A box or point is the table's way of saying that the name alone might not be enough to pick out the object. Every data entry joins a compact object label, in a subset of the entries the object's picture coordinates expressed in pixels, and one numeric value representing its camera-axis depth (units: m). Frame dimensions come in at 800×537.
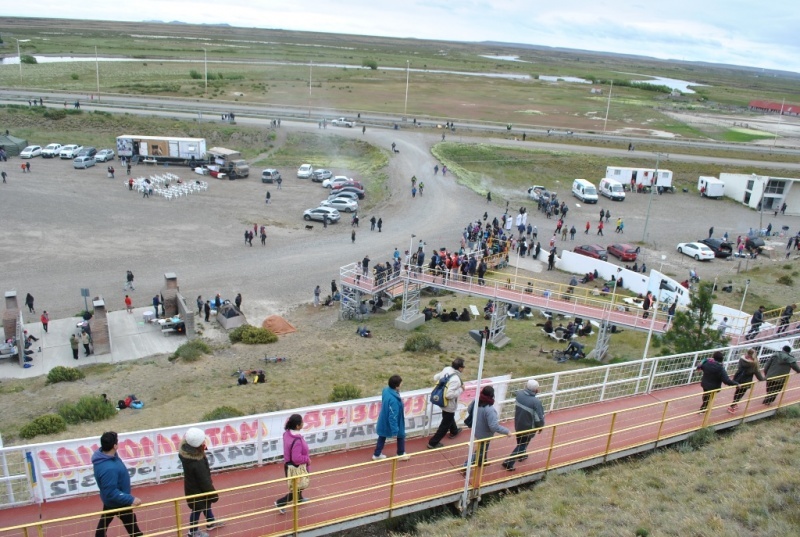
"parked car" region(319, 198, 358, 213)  45.16
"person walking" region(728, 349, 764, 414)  11.39
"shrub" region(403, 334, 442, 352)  23.62
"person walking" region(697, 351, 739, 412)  11.04
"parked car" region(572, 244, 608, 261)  36.56
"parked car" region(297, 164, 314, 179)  54.19
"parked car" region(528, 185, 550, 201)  51.22
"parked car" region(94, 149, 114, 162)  54.12
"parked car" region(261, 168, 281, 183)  51.97
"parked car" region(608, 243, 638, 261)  37.72
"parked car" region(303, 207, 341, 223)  42.66
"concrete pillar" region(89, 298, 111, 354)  23.61
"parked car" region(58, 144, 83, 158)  54.59
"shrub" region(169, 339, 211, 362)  23.06
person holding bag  8.28
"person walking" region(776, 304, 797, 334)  21.38
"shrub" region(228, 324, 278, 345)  25.19
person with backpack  9.70
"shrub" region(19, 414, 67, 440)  15.52
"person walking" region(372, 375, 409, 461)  9.27
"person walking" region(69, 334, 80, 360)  22.97
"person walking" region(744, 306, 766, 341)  20.36
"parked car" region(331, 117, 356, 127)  70.65
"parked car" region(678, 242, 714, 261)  38.97
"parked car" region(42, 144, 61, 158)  54.78
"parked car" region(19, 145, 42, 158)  53.91
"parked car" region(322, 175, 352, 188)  50.62
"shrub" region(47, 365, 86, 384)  20.81
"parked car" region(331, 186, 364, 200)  49.12
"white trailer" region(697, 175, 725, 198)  55.44
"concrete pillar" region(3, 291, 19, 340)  23.92
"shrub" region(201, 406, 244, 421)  15.12
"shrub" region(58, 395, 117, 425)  16.86
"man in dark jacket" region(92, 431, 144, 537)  7.23
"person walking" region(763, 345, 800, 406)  11.83
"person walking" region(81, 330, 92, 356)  23.31
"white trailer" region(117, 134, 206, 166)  54.62
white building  51.59
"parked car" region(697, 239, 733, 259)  40.00
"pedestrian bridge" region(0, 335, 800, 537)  8.22
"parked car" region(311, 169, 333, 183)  53.41
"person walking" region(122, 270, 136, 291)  29.73
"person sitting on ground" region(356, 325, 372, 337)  25.86
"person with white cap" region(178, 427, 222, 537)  7.46
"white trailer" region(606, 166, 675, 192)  56.19
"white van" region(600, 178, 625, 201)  52.81
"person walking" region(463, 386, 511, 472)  9.11
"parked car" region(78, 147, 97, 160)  54.03
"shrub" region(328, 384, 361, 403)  16.73
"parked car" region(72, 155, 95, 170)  51.59
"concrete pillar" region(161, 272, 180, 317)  27.08
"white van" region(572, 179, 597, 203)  51.72
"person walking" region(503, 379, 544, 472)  9.36
